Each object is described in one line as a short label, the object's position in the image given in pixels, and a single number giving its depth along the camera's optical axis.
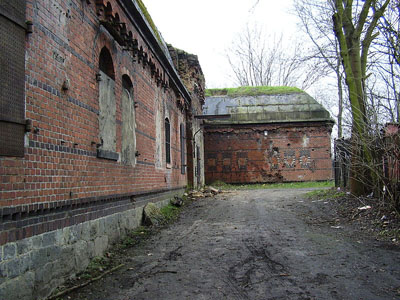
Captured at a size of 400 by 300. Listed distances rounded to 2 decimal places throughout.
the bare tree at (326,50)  12.17
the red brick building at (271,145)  25.08
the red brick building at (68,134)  3.66
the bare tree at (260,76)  39.12
